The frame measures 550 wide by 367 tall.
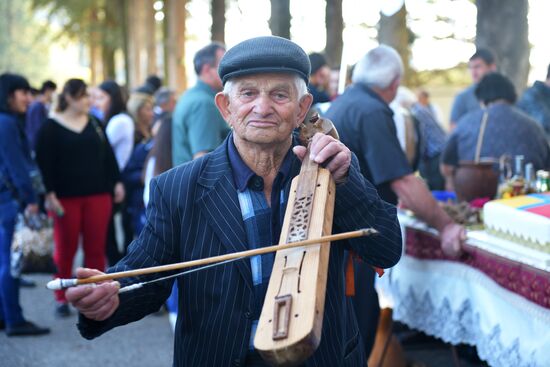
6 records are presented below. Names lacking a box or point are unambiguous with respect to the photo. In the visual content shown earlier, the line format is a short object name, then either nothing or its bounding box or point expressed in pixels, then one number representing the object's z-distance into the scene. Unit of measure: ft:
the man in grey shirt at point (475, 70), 28.14
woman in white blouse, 28.68
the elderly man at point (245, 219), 8.23
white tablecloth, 12.87
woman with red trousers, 23.44
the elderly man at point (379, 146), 15.33
